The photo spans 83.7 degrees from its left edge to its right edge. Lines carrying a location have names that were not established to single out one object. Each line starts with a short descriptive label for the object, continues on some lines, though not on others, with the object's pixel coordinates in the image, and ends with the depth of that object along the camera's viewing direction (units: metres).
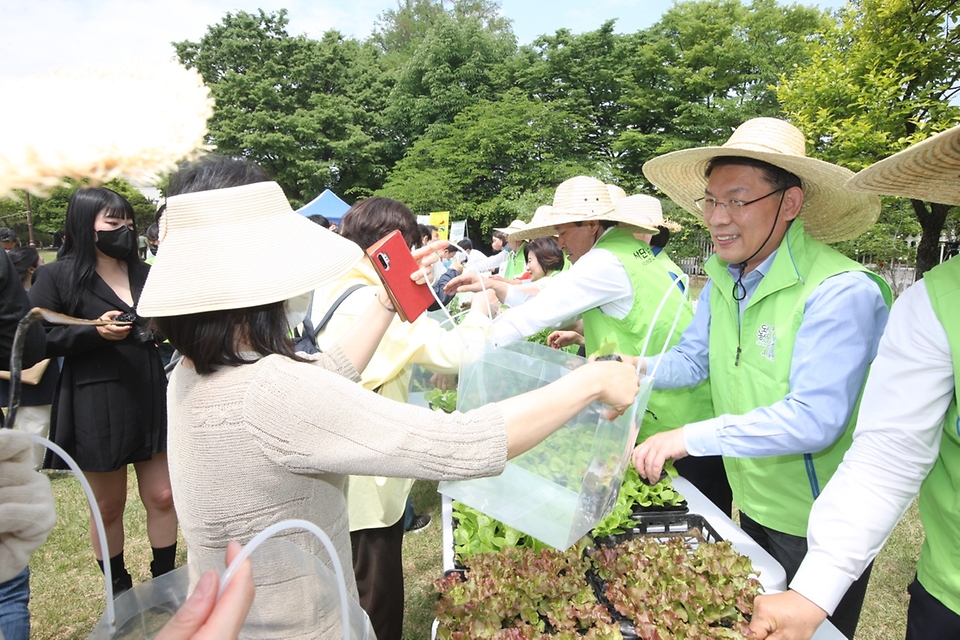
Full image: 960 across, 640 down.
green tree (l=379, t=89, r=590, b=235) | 21.84
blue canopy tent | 8.34
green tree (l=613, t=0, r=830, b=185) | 22.48
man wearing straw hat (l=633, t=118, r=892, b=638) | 1.52
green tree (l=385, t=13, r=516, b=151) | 26.47
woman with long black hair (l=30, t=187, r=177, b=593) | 2.56
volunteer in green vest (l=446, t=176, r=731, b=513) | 2.38
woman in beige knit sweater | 1.00
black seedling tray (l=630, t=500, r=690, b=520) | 1.73
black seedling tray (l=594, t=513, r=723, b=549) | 1.66
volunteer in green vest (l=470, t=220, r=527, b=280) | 8.66
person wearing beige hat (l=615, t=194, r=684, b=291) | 4.95
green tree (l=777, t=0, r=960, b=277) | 7.05
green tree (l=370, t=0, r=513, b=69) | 35.06
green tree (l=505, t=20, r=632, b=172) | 24.77
